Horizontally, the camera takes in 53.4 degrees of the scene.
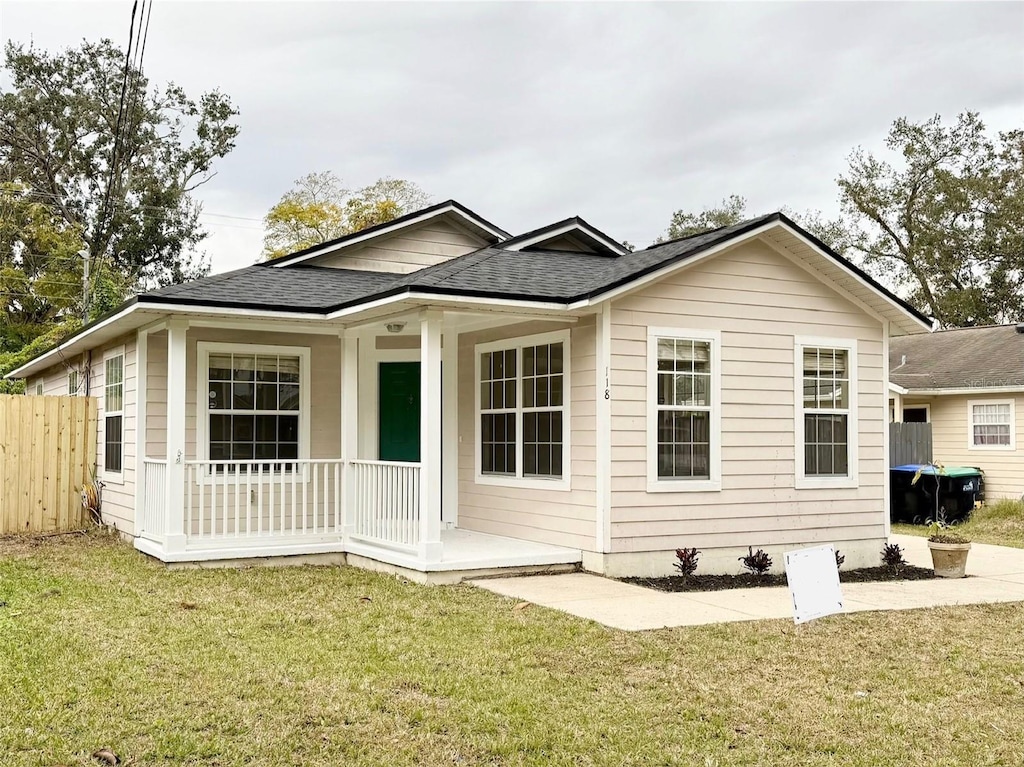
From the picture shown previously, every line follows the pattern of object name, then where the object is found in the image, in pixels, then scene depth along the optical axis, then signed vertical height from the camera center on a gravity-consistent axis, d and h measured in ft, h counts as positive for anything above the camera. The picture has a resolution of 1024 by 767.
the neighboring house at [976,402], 63.82 +0.27
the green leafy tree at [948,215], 109.40 +21.22
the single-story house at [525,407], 32.71 -0.04
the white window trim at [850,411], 36.11 -0.28
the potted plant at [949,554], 35.01 -5.11
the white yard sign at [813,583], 23.26 -4.10
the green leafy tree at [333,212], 127.54 +24.50
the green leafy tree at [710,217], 138.51 +25.84
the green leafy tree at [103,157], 127.13 +31.76
